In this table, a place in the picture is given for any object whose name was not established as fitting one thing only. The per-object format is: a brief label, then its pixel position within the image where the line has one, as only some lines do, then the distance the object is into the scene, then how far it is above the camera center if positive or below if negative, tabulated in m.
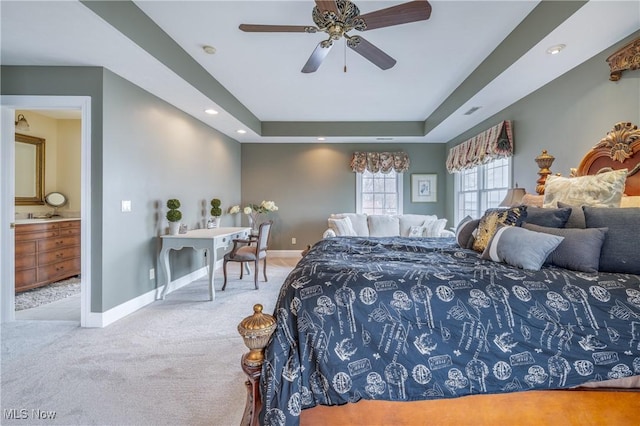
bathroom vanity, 3.65 -0.57
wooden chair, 4.00 -0.58
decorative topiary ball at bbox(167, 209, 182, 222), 3.65 -0.07
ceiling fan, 1.91 +1.32
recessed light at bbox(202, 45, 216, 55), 2.96 +1.64
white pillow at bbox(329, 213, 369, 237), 5.39 -0.23
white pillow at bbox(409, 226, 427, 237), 5.20 -0.36
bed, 1.25 -0.59
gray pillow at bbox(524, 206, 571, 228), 1.88 -0.04
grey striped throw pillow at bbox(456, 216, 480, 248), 2.43 -0.19
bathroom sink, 3.59 -0.14
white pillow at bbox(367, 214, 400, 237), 5.33 -0.28
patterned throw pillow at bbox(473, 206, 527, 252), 2.06 -0.07
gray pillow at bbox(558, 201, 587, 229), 1.82 -0.05
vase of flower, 5.62 -0.01
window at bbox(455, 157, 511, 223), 4.23 +0.39
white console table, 3.52 -0.43
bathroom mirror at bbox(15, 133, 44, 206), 4.32 +0.60
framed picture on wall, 6.31 +0.49
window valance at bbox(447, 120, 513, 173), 3.83 +0.93
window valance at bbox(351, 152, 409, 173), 6.18 +1.02
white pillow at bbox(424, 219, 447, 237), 5.04 -0.30
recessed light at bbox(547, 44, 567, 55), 2.37 +1.33
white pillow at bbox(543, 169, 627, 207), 1.96 +0.15
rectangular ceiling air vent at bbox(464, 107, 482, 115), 3.98 +1.39
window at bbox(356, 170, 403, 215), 6.40 +0.38
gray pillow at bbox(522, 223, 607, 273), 1.56 -0.21
